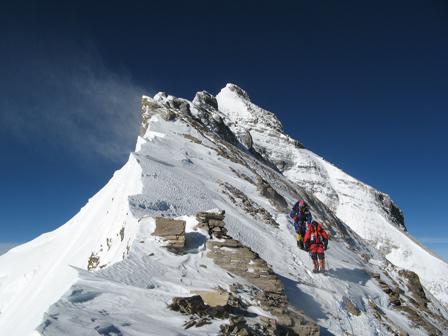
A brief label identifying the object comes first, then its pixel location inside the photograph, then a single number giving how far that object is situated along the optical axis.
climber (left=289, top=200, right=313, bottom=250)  16.83
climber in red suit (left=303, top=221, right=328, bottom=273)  15.24
